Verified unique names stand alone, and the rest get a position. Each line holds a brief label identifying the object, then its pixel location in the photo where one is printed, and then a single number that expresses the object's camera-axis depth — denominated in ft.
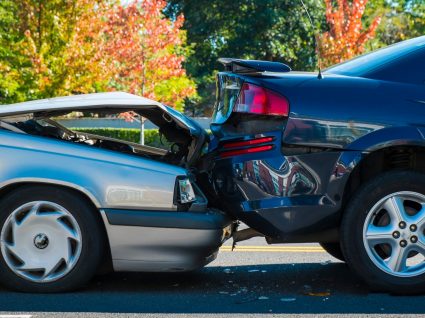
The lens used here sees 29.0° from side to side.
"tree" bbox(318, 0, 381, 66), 98.43
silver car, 16.16
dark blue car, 16.10
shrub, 91.09
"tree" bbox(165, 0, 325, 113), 135.23
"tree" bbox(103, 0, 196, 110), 85.97
